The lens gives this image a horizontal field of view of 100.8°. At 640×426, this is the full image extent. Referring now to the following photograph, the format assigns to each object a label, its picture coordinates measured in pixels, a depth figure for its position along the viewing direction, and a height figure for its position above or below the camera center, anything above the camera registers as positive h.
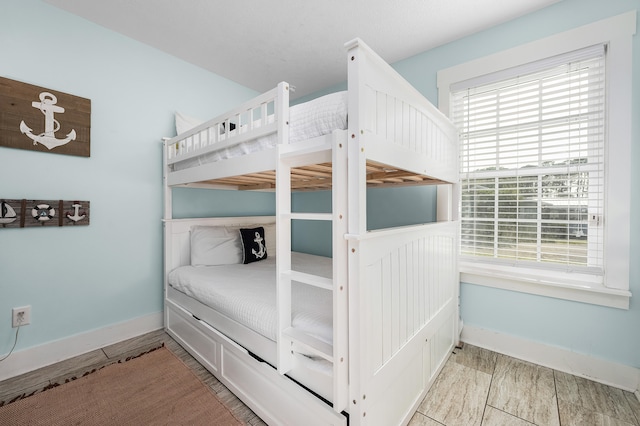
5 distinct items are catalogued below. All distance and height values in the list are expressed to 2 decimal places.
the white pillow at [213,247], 2.29 -0.34
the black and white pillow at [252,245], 2.43 -0.34
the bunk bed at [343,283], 0.98 -0.38
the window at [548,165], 1.60 +0.31
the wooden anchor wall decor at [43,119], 1.65 +0.60
